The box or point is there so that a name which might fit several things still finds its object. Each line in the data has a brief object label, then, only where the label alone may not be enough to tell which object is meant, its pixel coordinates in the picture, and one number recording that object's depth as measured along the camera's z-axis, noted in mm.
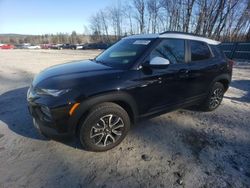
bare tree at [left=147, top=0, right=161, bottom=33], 42781
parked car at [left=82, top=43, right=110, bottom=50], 41375
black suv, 2432
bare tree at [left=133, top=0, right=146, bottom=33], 47934
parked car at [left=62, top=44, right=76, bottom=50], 49425
